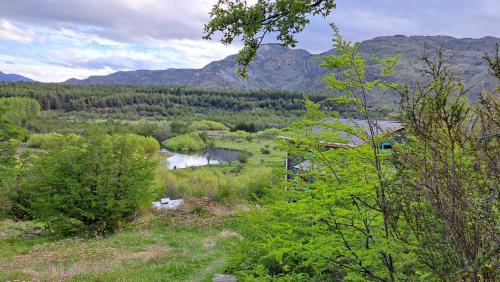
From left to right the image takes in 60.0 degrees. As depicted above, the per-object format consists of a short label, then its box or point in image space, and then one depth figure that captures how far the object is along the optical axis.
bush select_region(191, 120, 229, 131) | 116.56
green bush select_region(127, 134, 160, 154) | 64.55
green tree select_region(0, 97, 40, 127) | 92.12
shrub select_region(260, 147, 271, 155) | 74.65
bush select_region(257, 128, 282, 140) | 95.62
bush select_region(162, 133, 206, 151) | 86.62
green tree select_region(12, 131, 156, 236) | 21.27
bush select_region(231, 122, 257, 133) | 114.31
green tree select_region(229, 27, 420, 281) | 4.33
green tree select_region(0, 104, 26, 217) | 25.46
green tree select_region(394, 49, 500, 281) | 3.13
